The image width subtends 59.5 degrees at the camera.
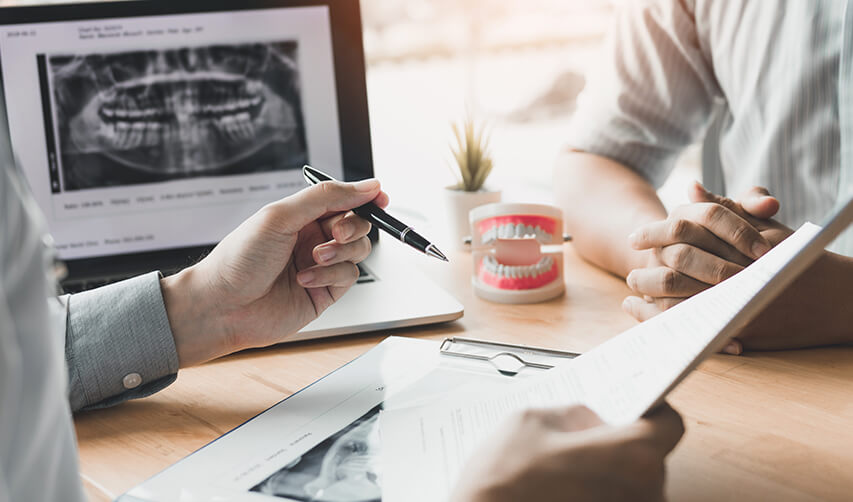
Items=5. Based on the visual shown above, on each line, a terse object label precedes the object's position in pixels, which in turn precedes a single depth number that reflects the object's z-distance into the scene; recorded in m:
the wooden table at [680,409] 0.58
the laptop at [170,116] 1.08
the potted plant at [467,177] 1.20
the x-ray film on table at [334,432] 0.55
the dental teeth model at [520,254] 0.97
